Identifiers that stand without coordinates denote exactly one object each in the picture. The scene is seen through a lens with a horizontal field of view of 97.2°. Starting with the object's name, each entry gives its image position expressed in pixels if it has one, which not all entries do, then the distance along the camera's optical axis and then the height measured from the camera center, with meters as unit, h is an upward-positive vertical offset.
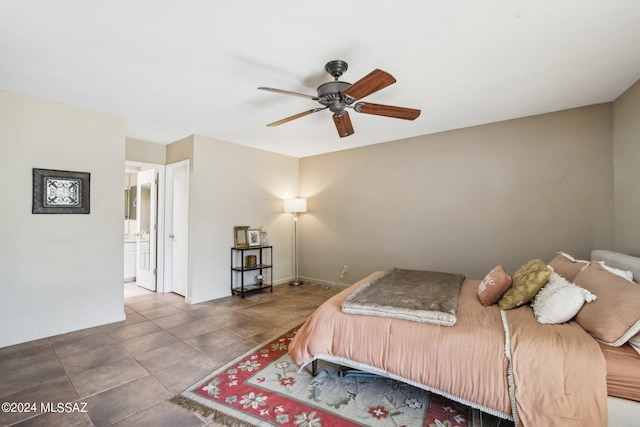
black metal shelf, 4.66 -0.89
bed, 1.44 -0.86
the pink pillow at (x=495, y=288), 2.20 -0.56
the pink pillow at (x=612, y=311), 1.51 -0.53
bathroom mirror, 5.98 +0.25
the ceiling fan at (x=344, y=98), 2.07 +0.92
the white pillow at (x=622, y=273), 1.91 -0.39
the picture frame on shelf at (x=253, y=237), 4.84 -0.37
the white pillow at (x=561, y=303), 1.77 -0.55
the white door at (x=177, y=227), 4.55 -0.19
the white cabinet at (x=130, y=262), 5.58 -0.94
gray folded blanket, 1.95 -0.66
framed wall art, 2.97 +0.26
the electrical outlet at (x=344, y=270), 5.07 -0.98
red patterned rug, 1.83 -1.32
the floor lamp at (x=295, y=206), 5.34 +0.19
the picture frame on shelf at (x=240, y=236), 4.73 -0.35
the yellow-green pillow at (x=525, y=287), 2.05 -0.52
